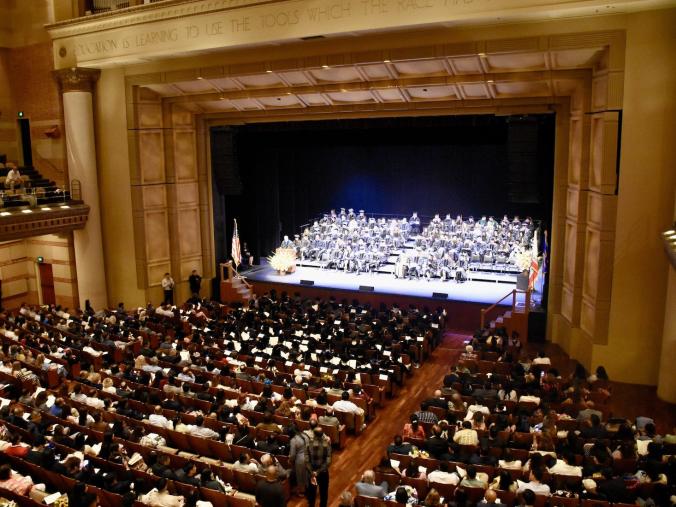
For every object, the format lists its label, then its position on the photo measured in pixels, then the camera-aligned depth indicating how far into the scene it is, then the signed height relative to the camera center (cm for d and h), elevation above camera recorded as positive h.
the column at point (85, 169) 1783 -30
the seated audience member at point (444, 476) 711 -377
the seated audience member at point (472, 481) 695 -373
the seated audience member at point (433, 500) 648 -367
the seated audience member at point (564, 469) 720 -375
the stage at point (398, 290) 1622 -389
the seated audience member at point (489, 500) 638 -364
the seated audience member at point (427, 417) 896 -387
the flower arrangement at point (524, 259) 1775 -312
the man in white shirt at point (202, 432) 851 -382
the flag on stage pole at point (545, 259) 1559 -278
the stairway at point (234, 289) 1917 -417
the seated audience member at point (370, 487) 696 -380
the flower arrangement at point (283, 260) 2011 -343
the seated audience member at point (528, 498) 640 -361
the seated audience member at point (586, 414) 888 -383
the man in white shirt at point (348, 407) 984 -406
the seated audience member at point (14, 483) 716 -380
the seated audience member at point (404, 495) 664 -382
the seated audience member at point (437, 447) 782 -375
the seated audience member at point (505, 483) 680 -369
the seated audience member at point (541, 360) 1143 -390
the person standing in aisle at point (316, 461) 791 -396
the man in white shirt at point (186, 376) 1080 -388
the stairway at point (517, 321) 1481 -410
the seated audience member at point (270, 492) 693 -380
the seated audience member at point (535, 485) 683 -375
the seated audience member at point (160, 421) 888 -383
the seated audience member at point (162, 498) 672 -375
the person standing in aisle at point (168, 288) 1847 -393
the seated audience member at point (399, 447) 791 -380
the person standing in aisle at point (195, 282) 1914 -391
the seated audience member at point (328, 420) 925 -401
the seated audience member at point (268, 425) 852 -375
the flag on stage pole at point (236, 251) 2014 -311
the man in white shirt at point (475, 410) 897 -381
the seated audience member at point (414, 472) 731 -382
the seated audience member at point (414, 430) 856 -389
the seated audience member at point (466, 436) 807 -374
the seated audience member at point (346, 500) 645 -365
